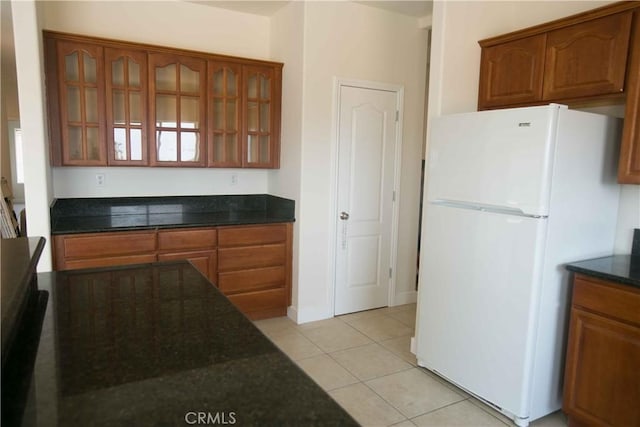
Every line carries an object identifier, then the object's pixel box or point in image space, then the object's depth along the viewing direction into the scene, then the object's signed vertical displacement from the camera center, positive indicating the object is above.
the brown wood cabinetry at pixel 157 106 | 3.09 +0.42
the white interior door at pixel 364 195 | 3.76 -0.27
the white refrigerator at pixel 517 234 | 2.14 -0.35
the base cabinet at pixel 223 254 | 3.00 -0.72
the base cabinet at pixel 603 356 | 1.95 -0.89
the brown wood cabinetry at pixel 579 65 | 2.10 +0.57
